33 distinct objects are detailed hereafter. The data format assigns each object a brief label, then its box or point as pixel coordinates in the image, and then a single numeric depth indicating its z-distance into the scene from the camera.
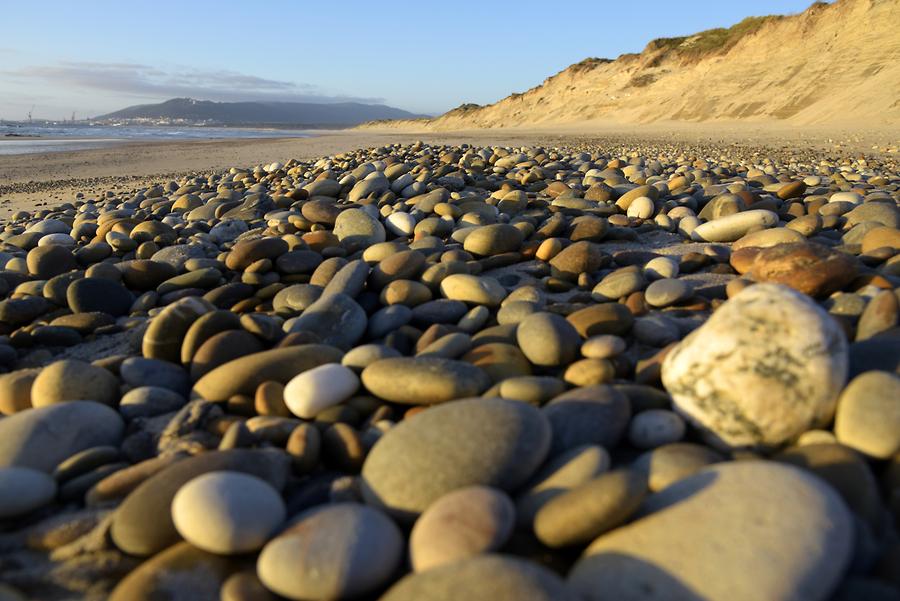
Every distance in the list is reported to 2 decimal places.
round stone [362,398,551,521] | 0.35
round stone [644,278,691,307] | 0.60
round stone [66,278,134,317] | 0.69
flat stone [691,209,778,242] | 0.81
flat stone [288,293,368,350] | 0.58
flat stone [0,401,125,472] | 0.41
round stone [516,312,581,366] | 0.50
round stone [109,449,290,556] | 0.34
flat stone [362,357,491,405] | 0.45
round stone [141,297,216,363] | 0.56
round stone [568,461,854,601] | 0.27
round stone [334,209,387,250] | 0.87
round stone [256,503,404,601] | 0.30
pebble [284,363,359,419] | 0.45
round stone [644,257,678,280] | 0.69
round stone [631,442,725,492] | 0.35
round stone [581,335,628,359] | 0.49
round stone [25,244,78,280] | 0.82
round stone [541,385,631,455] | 0.39
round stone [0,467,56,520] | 0.37
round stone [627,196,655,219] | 0.96
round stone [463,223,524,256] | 0.79
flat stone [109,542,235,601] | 0.31
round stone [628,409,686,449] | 0.39
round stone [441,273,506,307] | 0.63
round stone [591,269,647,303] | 0.64
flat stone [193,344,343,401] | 0.48
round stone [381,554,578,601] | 0.26
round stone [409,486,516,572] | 0.30
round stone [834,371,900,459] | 0.35
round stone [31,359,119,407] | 0.48
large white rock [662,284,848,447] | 0.37
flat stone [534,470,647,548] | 0.31
